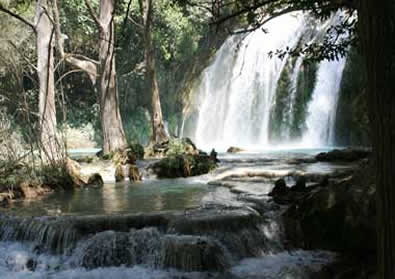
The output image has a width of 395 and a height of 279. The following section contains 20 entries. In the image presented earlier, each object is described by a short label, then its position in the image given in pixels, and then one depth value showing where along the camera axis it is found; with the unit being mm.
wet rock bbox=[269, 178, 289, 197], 7648
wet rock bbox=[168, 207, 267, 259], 6098
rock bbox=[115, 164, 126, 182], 11500
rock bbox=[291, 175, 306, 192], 7629
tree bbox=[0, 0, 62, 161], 12320
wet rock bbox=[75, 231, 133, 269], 5867
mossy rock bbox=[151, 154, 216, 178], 11977
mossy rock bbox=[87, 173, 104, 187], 10750
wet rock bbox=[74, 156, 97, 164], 13382
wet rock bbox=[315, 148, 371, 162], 12336
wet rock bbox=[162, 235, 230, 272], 5676
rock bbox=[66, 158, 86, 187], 10305
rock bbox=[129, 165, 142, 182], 11539
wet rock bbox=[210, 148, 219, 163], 12952
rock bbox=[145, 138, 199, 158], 14494
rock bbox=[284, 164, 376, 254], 5520
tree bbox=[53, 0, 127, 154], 15008
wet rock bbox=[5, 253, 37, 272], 5895
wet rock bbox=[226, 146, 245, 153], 17578
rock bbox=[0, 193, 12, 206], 8495
